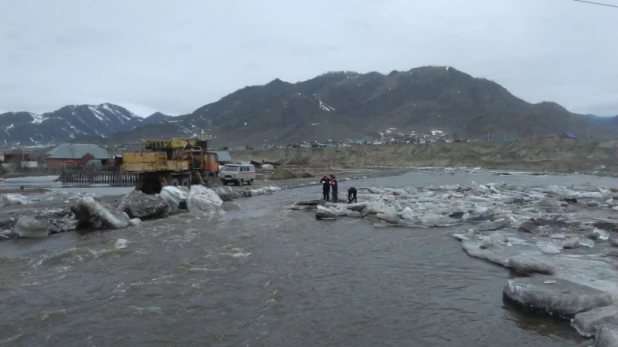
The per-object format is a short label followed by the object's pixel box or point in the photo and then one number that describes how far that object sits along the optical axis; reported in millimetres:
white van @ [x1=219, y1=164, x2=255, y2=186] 34219
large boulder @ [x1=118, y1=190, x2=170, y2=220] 17141
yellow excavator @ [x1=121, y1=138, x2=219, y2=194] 24938
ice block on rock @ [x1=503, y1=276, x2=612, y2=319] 6949
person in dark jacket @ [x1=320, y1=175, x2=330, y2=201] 22664
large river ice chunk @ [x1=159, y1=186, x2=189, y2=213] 19570
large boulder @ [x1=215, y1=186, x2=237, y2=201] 24627
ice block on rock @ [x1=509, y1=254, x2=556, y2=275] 9141
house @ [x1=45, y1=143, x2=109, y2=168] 62650
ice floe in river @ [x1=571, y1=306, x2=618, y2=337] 6273
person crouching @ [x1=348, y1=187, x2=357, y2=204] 21469
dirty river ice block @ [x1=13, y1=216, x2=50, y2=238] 13906
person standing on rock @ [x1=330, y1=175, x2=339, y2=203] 22453
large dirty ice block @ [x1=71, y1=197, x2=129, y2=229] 15383
